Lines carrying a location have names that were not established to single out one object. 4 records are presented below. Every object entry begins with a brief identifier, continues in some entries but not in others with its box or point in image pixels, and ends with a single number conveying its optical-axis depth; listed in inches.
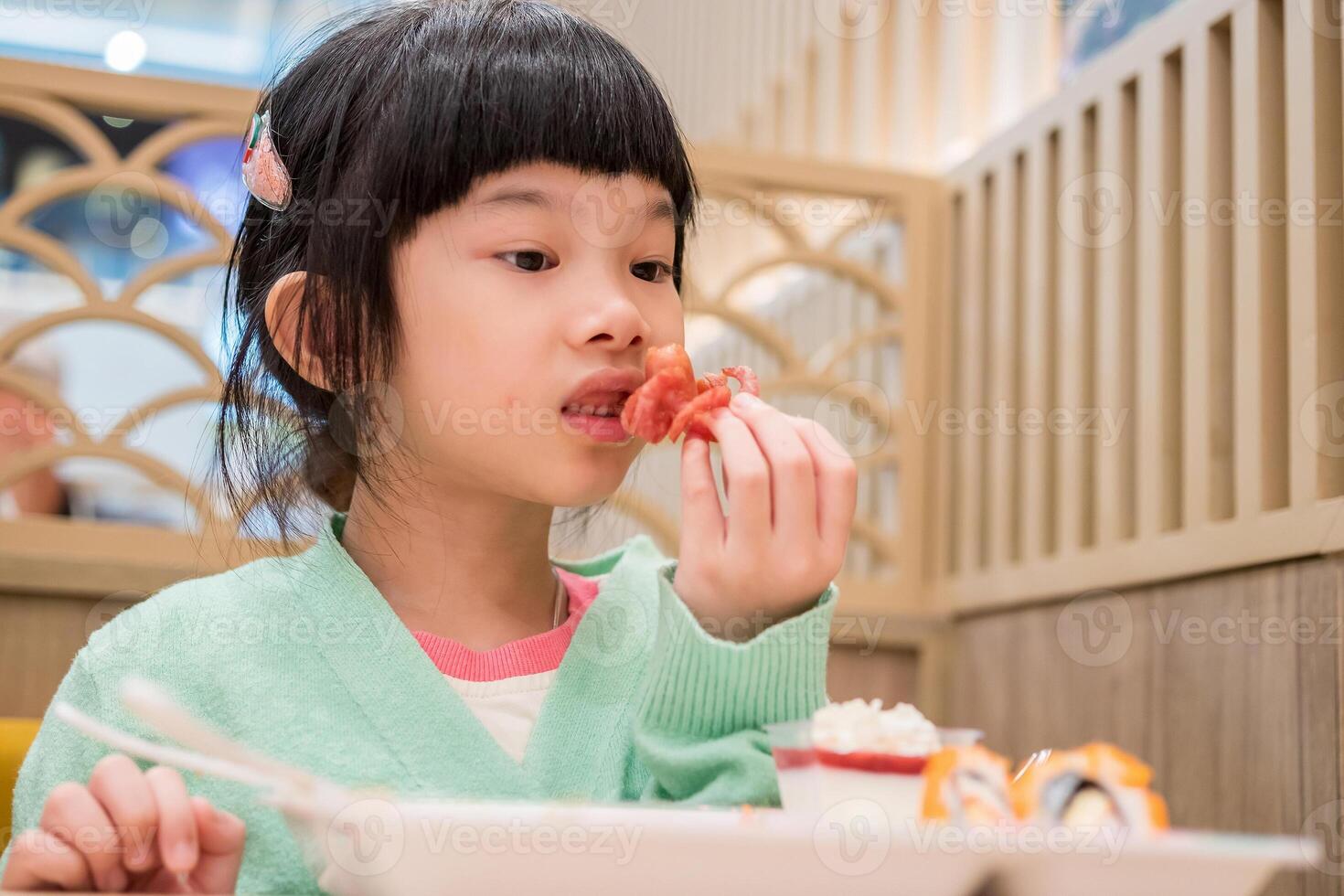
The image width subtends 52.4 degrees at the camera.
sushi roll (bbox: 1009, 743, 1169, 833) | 21.6
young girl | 33.7
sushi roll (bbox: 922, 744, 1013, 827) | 22.5
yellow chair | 46.8
